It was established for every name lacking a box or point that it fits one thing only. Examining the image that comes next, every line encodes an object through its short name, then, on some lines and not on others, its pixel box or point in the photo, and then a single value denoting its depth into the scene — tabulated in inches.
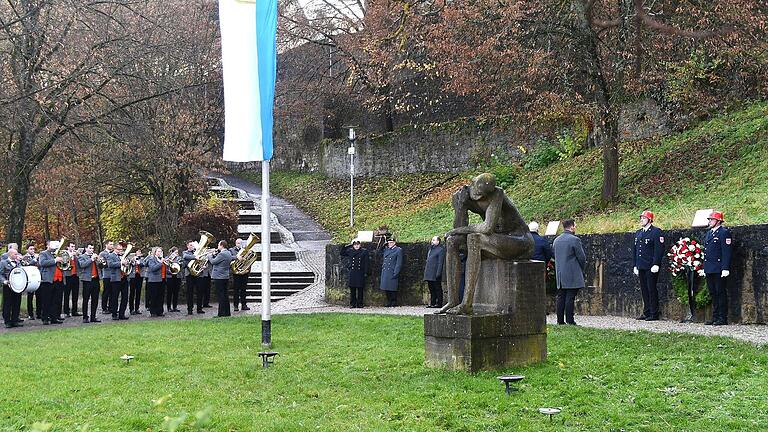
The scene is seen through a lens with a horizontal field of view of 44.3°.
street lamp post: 1380.4
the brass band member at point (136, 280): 956.0
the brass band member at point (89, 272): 898.1
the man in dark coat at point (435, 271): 880.3
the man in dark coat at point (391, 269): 927.0
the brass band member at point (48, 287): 864.9
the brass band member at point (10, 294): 824.3
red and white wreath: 629.0
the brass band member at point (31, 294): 853.8
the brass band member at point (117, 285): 904.9
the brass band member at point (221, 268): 913.5
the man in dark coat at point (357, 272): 952.9
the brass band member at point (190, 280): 958.5
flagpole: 565.0
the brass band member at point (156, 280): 938.7
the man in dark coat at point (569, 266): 629.9
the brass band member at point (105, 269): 917.2
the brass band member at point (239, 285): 961.5
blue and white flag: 553.3
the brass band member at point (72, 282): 923.3
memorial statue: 436.5
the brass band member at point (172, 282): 976.2
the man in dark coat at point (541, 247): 701.9
